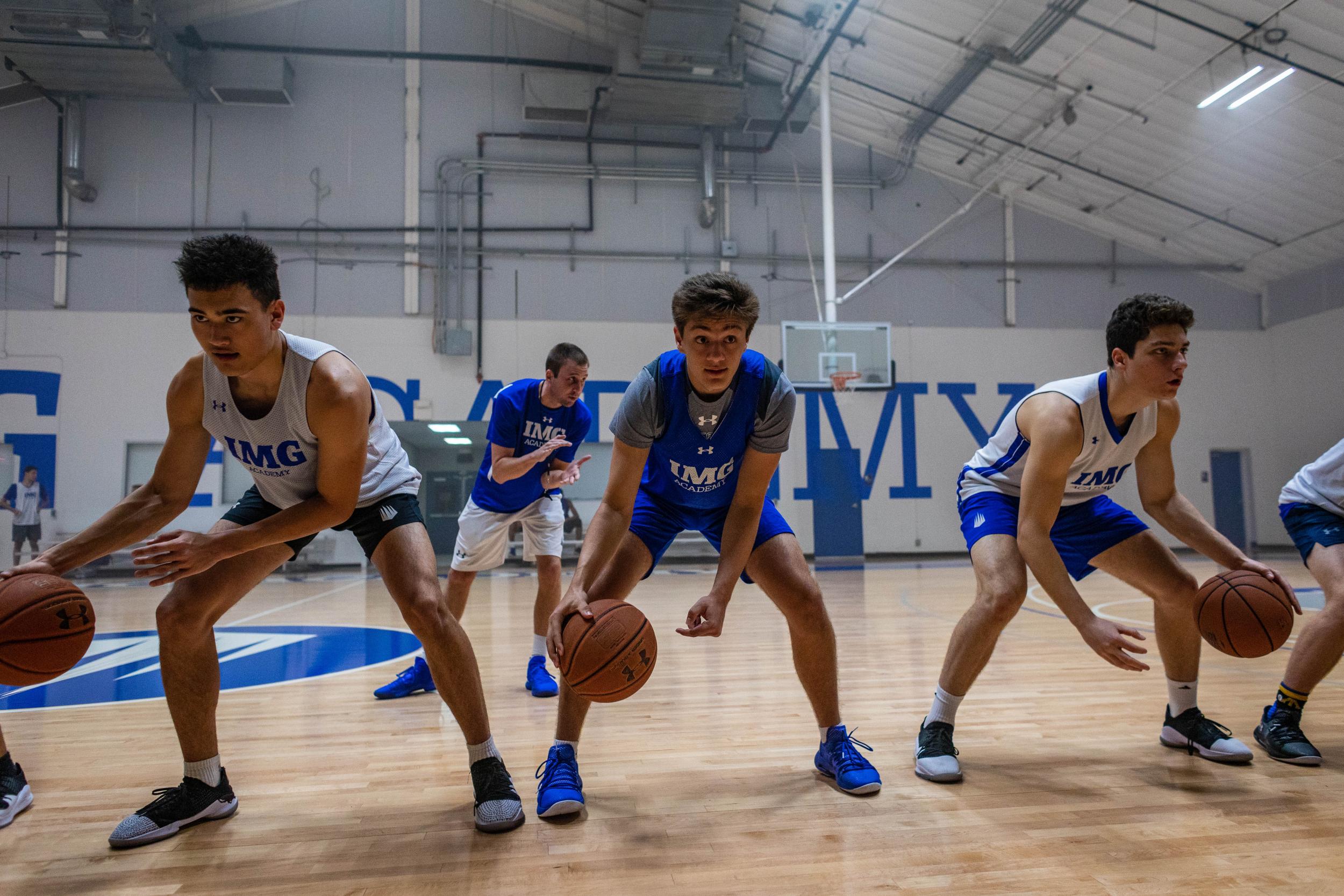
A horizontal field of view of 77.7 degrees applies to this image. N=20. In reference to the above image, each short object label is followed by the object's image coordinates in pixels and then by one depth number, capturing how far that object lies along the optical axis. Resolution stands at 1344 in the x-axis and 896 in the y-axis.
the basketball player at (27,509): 11.68
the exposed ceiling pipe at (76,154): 12.72
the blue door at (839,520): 13.24
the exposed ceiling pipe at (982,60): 9.73
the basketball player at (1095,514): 2.70
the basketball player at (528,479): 4.20
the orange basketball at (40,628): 2.06
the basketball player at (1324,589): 2.92
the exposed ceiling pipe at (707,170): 13.88
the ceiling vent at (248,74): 12.77
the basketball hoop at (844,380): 11.45
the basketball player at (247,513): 2.24
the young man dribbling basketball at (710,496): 2.38
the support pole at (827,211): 11.52
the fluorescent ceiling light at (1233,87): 9.59
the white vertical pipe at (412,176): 13.48
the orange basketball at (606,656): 2.24
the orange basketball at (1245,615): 2.64
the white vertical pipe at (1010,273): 15.00
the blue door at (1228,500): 15.27
